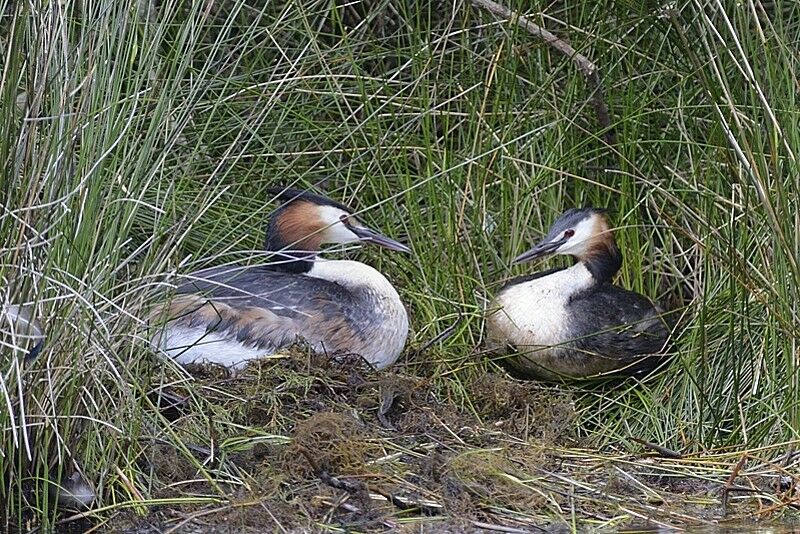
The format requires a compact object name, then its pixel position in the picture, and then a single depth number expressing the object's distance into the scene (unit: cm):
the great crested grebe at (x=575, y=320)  1158
